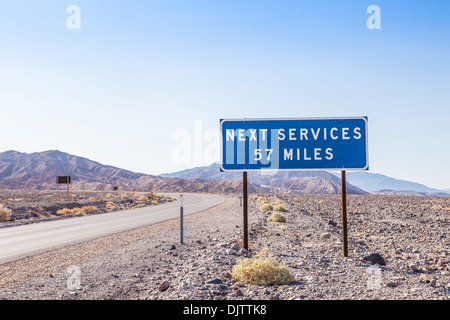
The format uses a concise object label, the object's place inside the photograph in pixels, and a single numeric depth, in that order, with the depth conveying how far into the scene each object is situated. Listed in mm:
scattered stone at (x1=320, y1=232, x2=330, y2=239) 13953
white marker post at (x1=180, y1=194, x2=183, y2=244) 12594
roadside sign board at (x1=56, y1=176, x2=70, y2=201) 33250
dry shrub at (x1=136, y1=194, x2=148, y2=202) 48650
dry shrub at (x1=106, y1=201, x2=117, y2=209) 36709
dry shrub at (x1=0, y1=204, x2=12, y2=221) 23078
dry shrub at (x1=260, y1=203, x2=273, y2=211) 29300
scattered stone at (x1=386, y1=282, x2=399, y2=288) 6623
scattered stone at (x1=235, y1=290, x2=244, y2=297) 6086
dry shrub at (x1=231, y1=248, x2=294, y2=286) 6675
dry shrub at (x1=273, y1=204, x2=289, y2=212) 27109
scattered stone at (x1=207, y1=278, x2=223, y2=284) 6894
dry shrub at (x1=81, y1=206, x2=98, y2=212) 31930
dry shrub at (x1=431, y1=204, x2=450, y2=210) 37906
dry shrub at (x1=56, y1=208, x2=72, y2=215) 28938
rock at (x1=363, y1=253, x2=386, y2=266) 9547
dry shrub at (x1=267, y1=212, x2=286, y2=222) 19430
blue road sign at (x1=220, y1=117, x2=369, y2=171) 9633
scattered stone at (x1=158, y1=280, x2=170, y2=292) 6698
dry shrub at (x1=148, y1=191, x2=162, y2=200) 57619
